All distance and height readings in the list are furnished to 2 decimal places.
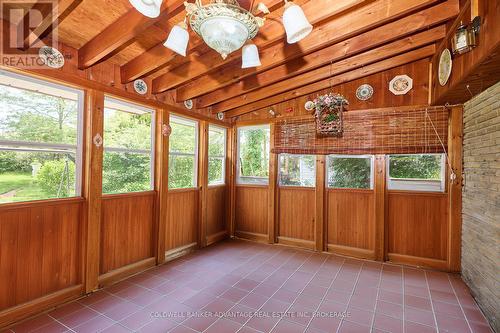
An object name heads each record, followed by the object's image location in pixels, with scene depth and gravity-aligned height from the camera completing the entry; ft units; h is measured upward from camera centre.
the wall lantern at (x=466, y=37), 6.30 +3.45
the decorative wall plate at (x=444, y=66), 8.49 +3.61
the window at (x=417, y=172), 11.25 -0.08
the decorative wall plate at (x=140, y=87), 10.12 +3.27
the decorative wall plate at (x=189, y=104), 12.55 +3.19
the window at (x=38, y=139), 6.99 +0.82
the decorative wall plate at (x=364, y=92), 12.14 +3.73
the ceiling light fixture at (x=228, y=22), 4.15 +2.55
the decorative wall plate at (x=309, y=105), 13.16 +3.34
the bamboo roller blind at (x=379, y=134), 10.91 +1.69
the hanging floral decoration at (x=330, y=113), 10.39 +2.36
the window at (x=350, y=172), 12.54 -0.10
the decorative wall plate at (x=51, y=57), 7.47 +3.29
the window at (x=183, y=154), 12.16 +0.72
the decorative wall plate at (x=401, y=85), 11.38 +3.87
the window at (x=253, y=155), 15.05 +0.85
